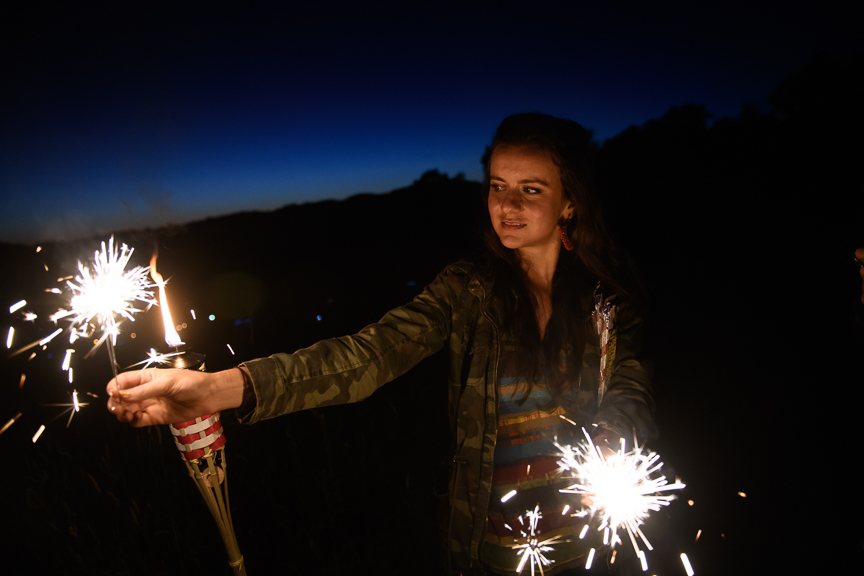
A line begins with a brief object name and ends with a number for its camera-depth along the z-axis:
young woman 0.81
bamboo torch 0.60
